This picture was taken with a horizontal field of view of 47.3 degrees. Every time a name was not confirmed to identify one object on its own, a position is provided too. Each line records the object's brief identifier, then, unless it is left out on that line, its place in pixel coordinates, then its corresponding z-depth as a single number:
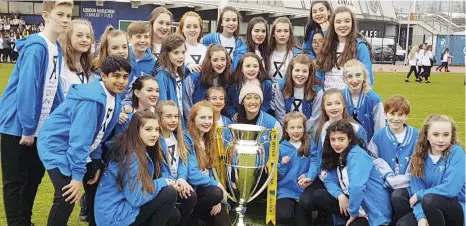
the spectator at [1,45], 21.83
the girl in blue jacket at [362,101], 4.29
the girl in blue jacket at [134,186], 3.33
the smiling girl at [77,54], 3.45
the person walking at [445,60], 26.56
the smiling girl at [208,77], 4.51
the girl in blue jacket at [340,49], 4.64
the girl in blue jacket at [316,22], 5.05
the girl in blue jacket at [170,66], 4.13
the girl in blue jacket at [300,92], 4.44
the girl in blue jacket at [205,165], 3.82
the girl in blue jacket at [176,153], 3.65
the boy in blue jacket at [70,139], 3.07
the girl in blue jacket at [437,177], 3.45
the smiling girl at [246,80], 4.54
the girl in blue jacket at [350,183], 3.69
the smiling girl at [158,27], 4.66
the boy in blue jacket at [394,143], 3.95
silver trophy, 3.69
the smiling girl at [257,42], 4.95
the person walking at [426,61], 19.61
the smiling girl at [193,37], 4.92
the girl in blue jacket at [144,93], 3.70
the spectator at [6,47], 21.75
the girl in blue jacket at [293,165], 4.13
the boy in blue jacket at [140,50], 4.26
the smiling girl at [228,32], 5.09
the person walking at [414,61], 19.83
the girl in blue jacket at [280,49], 4.89
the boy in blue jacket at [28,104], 3.21
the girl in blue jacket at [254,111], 4.34
